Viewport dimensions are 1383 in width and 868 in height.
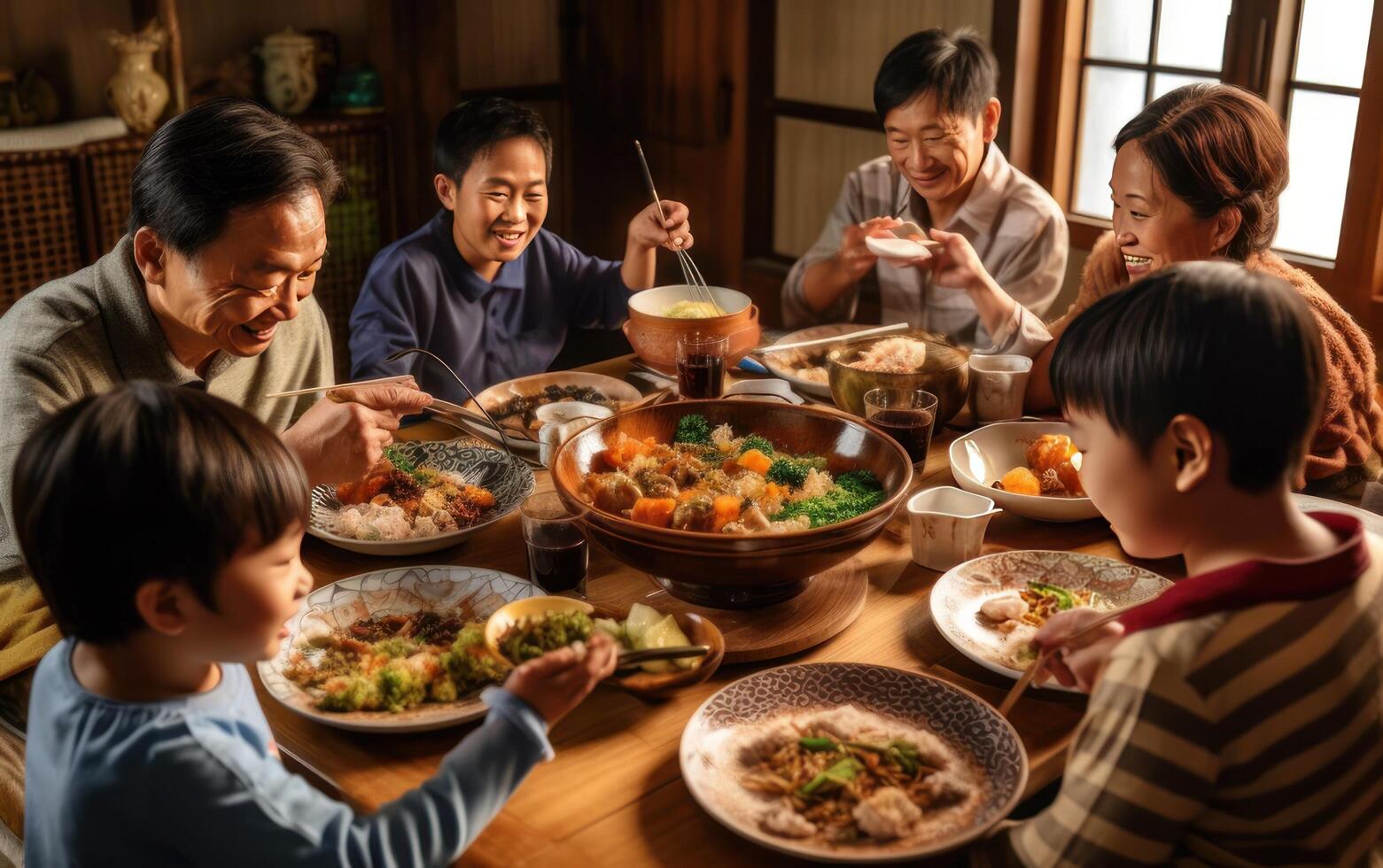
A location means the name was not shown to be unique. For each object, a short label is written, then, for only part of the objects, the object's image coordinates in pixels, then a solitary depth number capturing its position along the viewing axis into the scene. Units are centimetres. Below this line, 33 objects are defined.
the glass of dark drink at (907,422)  211
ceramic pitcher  180
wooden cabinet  397
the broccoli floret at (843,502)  173
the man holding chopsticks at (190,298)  188
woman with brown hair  222
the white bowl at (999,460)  198
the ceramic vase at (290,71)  451
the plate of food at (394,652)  144
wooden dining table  126
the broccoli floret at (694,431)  204
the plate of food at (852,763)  125
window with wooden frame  331
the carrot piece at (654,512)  170
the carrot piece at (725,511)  170
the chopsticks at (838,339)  265
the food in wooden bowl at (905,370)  226
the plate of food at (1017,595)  160
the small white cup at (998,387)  236
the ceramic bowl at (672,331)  247
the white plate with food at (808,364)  257
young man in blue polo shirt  292
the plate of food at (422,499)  186
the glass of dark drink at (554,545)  171
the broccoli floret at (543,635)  148
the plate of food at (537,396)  238
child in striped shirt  115
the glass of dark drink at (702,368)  223
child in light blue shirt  112
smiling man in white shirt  310
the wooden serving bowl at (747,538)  156
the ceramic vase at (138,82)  417
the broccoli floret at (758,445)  200
